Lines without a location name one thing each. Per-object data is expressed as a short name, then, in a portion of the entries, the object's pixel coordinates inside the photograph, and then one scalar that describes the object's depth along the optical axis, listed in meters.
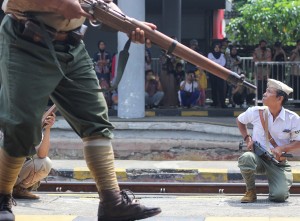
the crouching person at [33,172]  8.20
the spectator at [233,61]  18.77
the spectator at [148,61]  19.19
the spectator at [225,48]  18.93
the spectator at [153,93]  19.16
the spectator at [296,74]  18.41
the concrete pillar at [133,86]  17.25
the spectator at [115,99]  18.75
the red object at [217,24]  28.34
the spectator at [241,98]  19.12
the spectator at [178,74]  19.19
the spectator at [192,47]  18.88
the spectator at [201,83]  19.17
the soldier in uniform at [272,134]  8.90
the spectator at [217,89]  18.83
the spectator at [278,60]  18.47
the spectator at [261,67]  18.32
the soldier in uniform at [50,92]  4.87
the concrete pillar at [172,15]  23.91
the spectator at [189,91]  19.00
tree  29.03
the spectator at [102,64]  18.64
